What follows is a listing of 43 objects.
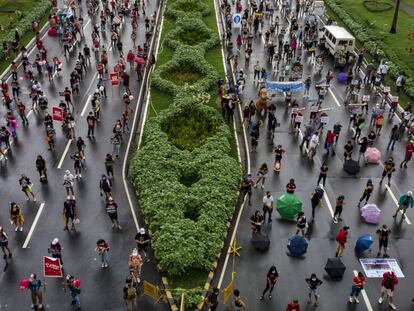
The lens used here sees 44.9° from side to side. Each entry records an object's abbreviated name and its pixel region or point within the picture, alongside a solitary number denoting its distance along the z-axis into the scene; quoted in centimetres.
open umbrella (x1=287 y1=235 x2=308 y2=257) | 2041
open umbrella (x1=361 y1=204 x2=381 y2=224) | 2259
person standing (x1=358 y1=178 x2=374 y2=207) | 2294
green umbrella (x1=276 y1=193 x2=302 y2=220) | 2238
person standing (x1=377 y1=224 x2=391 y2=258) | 2021
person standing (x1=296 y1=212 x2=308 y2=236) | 2097
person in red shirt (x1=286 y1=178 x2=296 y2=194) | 2291
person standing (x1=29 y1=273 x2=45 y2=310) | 1744
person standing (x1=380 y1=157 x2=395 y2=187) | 2436
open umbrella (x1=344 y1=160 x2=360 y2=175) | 2602
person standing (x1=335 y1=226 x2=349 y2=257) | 1987
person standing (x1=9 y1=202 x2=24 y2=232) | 2116
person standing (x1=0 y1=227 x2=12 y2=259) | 1969
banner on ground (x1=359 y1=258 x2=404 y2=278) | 1994
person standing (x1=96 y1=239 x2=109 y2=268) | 1933
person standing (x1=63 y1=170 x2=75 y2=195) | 2323
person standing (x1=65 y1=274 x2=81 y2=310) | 1773
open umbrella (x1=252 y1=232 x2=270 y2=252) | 2073
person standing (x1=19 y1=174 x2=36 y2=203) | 2305
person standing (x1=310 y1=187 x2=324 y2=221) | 2194
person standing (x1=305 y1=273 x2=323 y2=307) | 1798
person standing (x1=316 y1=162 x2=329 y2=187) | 2412
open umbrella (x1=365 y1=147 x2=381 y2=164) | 2695
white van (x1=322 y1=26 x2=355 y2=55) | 3822
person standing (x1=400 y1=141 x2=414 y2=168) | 2589
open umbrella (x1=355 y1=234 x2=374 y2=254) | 2056
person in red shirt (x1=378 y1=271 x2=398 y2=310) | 1794
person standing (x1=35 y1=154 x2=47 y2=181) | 2431
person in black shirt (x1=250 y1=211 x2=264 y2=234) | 2100
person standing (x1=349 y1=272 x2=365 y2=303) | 1797
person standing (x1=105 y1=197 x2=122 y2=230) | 2133
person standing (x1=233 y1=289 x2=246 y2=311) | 1722
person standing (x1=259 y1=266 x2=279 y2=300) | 1809
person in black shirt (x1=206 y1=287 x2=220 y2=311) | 1730
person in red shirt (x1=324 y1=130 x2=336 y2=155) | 2706
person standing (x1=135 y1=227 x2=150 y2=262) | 1980
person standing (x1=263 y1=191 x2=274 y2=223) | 2186
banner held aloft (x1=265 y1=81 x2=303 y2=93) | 3269
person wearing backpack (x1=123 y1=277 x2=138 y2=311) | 1745
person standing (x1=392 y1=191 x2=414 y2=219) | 2208
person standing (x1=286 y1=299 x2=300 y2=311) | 1673
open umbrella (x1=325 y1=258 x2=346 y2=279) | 1944
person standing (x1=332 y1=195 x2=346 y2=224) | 2180
